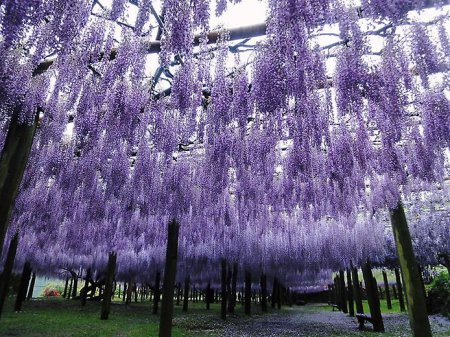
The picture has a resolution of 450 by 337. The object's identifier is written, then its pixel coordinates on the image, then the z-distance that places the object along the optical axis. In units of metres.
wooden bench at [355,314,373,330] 13.83
